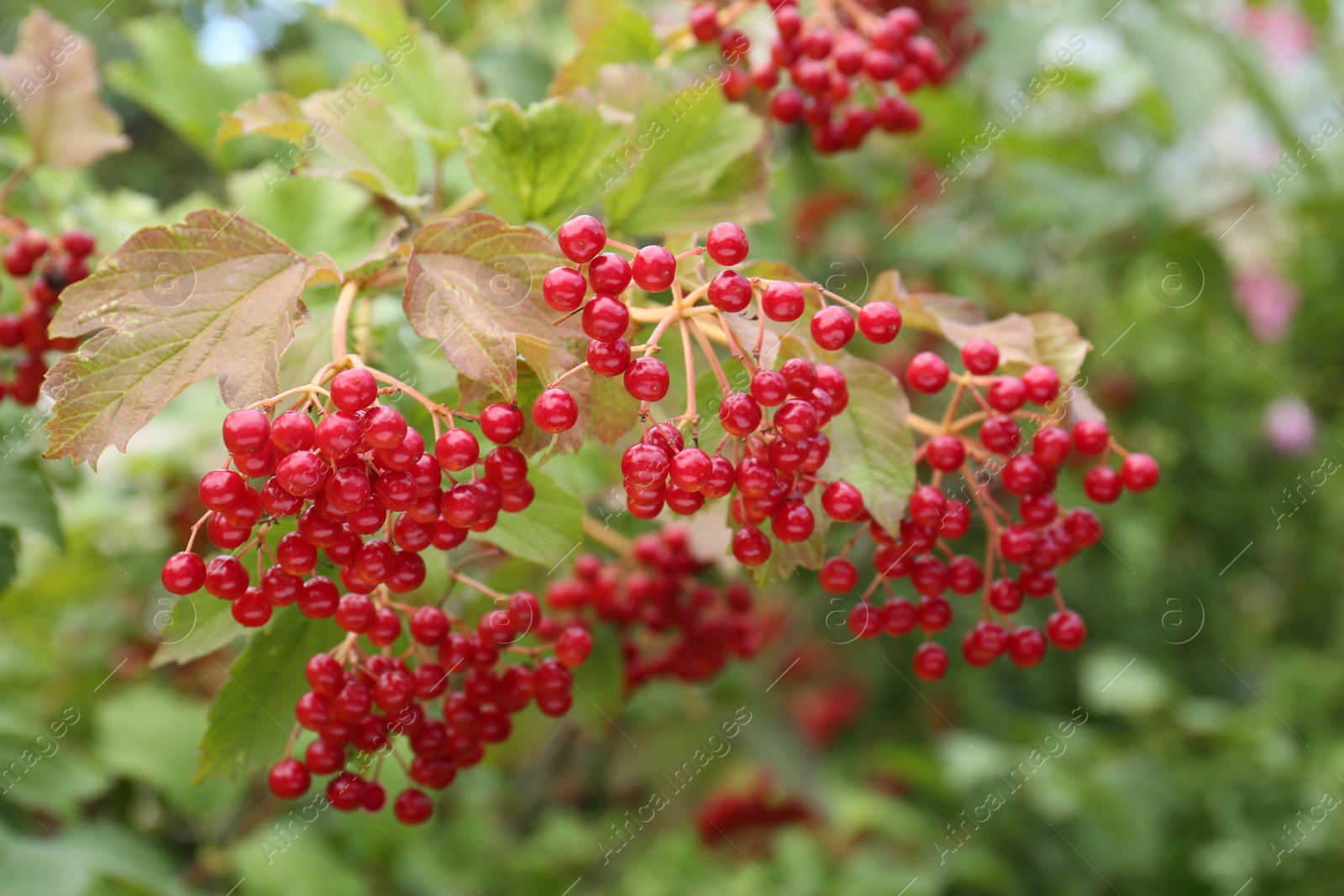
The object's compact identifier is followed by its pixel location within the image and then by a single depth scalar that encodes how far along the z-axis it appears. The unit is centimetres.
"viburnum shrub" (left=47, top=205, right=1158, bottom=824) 67
